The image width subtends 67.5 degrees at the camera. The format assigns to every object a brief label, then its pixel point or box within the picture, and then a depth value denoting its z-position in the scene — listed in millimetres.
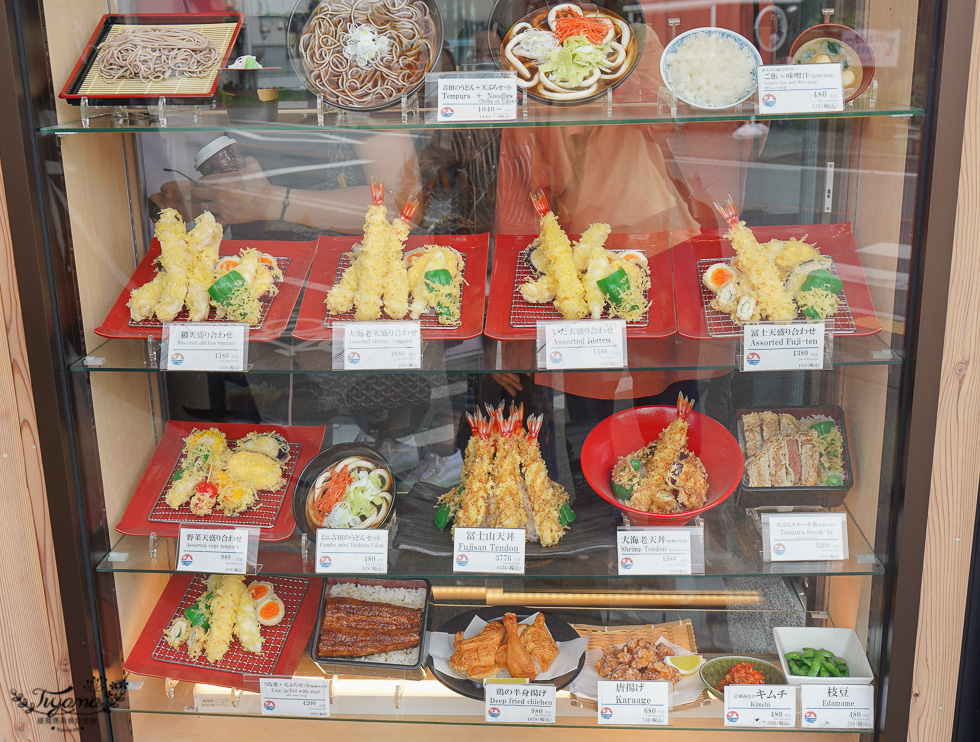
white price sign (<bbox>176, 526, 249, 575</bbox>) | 1633
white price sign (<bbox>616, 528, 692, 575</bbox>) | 1619
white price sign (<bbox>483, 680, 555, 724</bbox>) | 1649
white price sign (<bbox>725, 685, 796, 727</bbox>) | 1603
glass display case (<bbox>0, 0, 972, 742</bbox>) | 1521
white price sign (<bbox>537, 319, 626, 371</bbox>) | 1550
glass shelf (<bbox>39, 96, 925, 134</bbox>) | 1480
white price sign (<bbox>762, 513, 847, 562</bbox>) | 1610
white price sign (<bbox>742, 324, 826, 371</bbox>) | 1517
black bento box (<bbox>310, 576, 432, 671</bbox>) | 1741
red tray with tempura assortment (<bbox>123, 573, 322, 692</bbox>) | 1735
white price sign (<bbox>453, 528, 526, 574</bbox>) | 1627
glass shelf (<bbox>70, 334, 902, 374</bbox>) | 1580
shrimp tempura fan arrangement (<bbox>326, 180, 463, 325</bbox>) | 1617
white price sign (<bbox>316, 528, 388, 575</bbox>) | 1644
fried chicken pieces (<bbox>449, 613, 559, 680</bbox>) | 1670
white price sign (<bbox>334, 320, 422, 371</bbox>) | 1559
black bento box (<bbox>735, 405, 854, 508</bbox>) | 1671
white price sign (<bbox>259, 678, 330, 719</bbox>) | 1706
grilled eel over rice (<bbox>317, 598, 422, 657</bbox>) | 1762
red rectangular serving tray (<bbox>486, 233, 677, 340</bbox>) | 1613
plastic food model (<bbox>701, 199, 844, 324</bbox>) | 1549
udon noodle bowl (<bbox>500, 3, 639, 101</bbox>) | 1527
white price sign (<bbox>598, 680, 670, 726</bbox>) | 1648
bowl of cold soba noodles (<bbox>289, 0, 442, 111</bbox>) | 1547
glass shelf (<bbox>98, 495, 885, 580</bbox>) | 1613
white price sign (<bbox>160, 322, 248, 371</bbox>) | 1562
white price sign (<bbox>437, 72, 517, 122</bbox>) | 1497
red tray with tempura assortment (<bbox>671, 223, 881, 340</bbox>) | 1559
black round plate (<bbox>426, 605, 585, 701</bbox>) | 1692
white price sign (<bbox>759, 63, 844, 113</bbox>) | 1400
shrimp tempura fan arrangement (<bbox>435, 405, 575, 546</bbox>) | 1716
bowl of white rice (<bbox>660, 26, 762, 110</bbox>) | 1476
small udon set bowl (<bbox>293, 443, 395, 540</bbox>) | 1706
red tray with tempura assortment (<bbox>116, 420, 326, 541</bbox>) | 1709
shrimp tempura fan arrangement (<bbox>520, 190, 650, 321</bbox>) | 1594
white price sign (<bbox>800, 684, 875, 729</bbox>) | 1588
